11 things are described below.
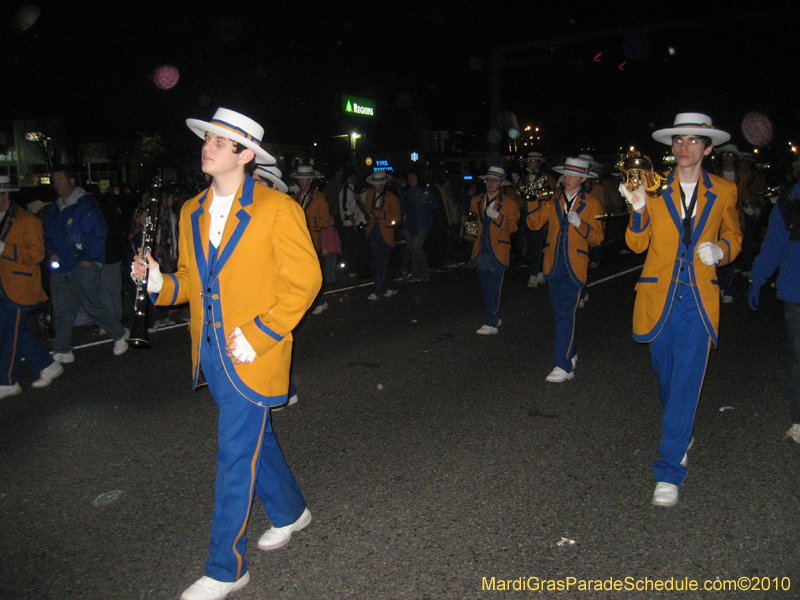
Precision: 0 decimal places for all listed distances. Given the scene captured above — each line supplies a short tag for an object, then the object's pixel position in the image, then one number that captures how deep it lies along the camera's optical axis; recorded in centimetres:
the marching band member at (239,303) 288
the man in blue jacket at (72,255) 666
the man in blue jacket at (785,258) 441
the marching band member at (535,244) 978
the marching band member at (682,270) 384
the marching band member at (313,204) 936
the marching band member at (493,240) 802
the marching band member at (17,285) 579
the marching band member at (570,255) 613
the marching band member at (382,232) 1068
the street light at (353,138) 4496
